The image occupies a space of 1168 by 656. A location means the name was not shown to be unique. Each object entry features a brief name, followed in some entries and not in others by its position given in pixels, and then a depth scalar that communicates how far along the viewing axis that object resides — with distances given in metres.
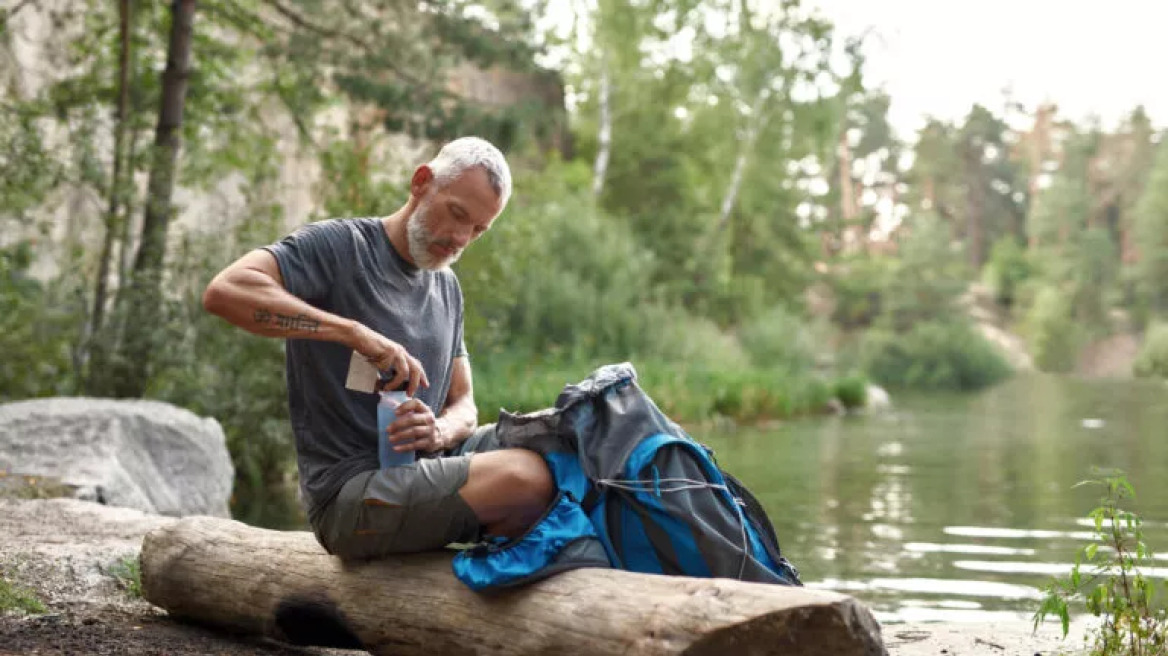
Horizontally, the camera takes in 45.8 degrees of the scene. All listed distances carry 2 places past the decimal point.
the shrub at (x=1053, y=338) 60.81
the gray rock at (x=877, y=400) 28.69
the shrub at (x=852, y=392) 28.04
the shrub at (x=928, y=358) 42.31
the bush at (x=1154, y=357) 49.81
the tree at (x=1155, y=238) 62.66
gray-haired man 4.05
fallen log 3.29
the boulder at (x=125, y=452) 8.26
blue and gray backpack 3.81
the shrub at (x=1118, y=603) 4.14
